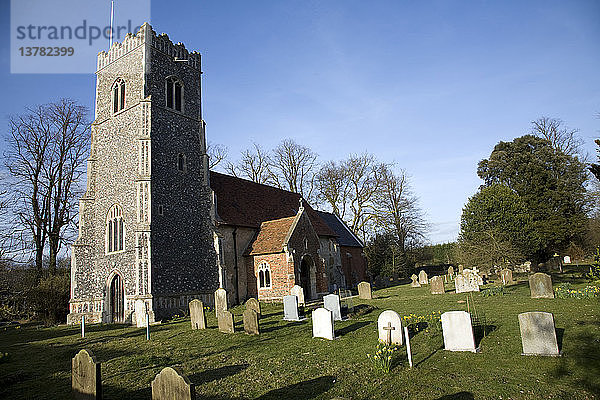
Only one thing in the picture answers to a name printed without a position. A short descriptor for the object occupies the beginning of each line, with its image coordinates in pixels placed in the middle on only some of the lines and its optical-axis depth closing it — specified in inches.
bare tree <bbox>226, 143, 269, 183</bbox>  1686.8
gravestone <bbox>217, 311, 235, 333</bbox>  510.7
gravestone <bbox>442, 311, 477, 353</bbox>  343.9
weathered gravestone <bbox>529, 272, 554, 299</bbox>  623.2
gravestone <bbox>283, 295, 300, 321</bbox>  579.1
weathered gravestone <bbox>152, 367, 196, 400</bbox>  202.2
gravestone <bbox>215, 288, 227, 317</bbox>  653.9
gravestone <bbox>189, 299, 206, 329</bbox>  560.4
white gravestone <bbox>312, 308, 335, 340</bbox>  439.5
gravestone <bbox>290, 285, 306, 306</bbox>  716.2
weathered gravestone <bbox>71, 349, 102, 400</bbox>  249.6
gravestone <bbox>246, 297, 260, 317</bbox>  593.5
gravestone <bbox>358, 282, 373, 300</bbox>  850.8
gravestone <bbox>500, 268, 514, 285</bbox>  904.9
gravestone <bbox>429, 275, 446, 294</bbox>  836.0
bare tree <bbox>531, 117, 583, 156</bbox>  1544.3
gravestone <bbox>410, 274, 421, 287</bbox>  1143.6
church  733.3
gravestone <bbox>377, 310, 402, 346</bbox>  376.2
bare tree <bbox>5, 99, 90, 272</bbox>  971.3
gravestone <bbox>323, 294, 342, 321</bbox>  538.7
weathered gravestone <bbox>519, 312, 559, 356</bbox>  314.3
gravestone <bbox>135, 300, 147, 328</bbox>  627.0
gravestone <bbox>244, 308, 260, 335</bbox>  489.4
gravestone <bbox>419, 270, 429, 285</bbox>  1152.8
